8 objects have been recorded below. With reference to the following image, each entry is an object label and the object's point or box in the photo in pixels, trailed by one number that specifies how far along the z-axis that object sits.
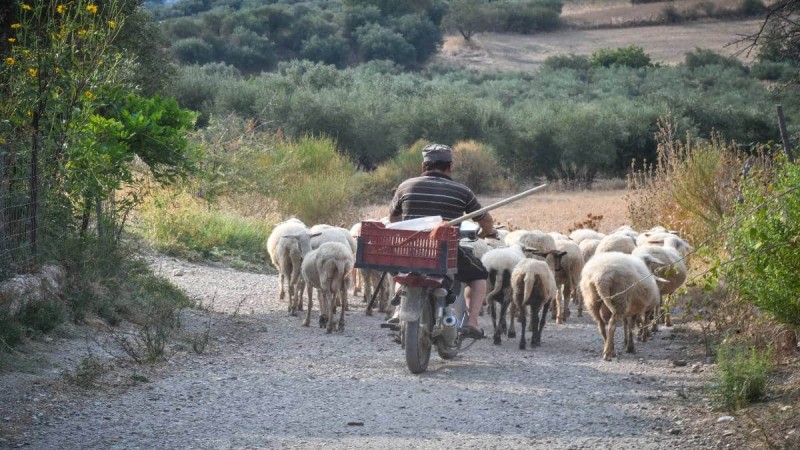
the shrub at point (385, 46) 66.44
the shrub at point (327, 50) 64.75
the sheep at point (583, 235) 15.76
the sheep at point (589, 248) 15.12
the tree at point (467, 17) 72.88
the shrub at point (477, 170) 33.91
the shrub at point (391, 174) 31.39
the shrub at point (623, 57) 59.62
